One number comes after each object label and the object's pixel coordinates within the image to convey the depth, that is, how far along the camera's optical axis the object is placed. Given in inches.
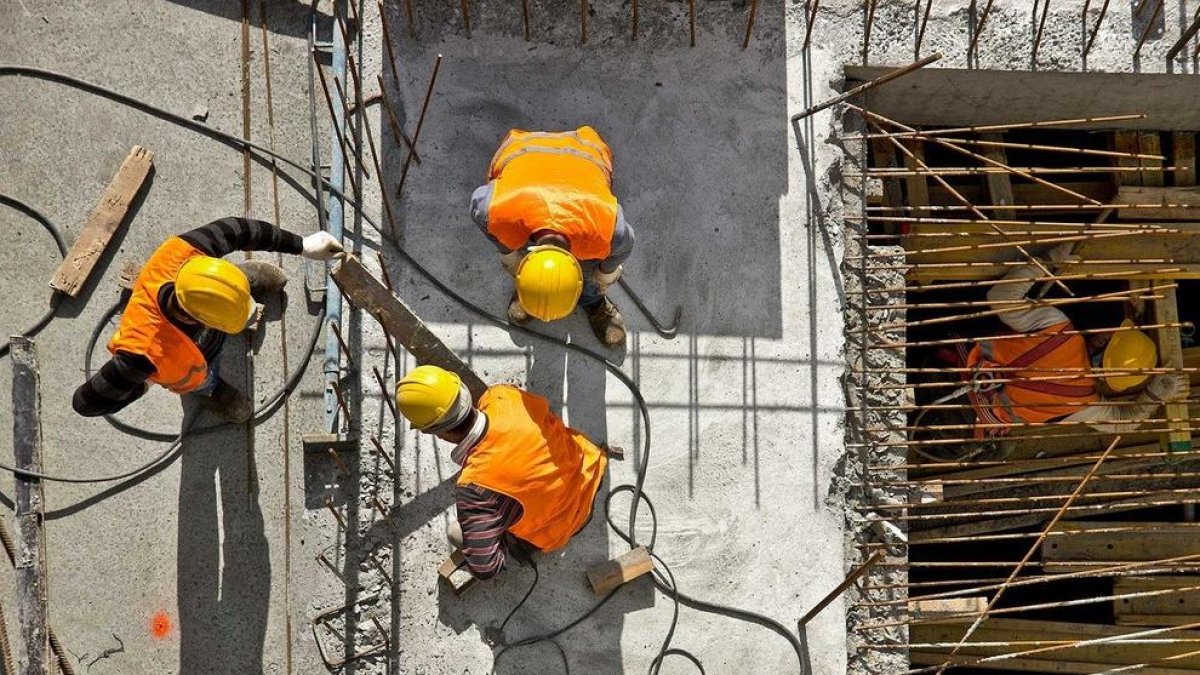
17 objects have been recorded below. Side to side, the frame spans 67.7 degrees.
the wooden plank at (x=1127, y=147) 273.6
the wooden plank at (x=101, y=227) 235.5
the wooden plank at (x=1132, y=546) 287.0
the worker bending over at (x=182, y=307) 191.6
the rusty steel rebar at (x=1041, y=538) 216.9
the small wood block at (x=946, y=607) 234.7
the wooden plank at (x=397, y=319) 198.1
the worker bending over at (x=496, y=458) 181.9
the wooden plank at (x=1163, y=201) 266.8
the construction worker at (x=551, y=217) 188.2
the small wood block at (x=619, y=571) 222.5
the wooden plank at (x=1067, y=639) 288.8
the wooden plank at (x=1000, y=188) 268.8
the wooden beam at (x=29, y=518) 206.2
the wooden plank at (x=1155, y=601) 289.6
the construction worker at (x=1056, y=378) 259.6
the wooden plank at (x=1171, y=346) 270.5
